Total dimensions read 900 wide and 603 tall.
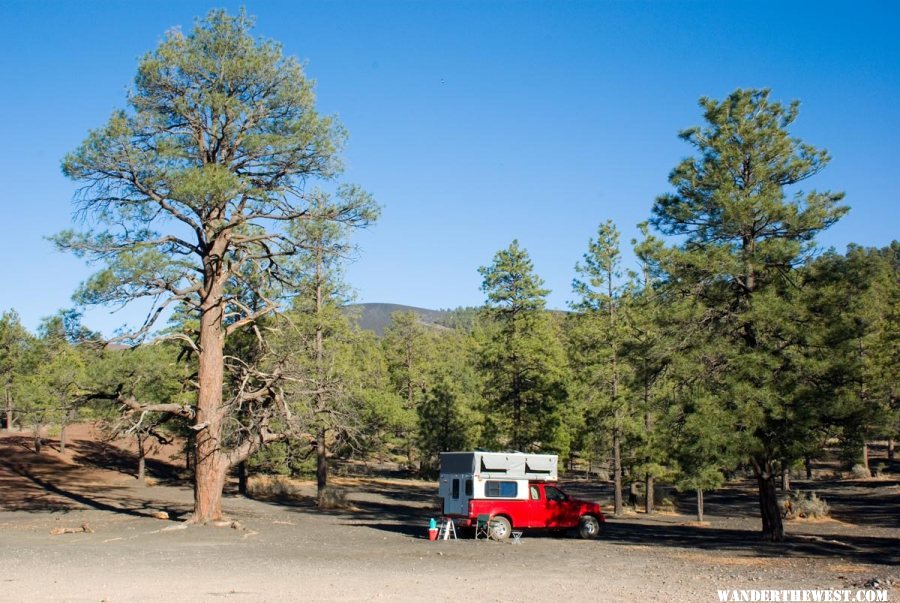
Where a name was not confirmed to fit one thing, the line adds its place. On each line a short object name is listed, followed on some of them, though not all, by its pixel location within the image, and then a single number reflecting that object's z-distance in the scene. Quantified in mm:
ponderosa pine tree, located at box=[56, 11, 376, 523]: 22422
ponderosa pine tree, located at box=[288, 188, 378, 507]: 24062
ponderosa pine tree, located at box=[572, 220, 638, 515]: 35688
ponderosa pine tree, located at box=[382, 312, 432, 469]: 64500
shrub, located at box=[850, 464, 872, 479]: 54688
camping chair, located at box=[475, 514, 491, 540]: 22984
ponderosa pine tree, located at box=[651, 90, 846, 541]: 20078
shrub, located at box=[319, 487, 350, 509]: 35156
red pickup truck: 23141
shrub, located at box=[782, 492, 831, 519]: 33938
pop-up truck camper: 23219
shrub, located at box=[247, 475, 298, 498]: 40562
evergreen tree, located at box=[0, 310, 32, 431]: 55156
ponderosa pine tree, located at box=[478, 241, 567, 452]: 37000
